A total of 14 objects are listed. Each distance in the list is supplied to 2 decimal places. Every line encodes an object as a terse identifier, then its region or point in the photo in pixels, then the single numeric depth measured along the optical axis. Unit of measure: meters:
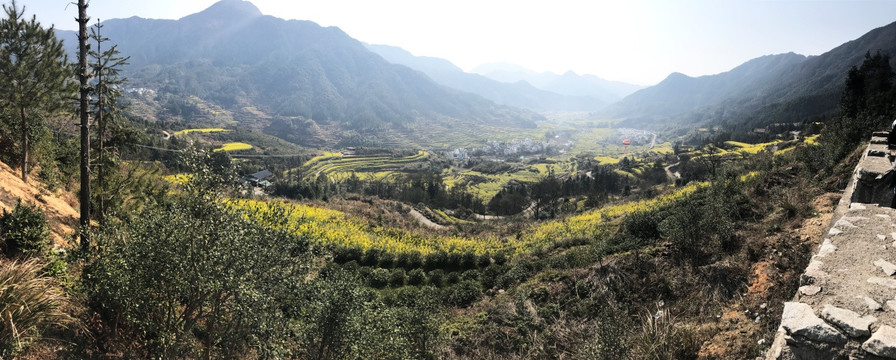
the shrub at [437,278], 22.25
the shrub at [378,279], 22.33
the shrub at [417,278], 22.61
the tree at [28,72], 18.41
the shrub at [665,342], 6.72
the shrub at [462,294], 18.05
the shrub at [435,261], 24.89
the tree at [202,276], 7.02
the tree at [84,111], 11.89
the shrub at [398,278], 22.74
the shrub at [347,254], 25.89
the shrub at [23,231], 11.04
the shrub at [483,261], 24.46
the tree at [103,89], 13.10
